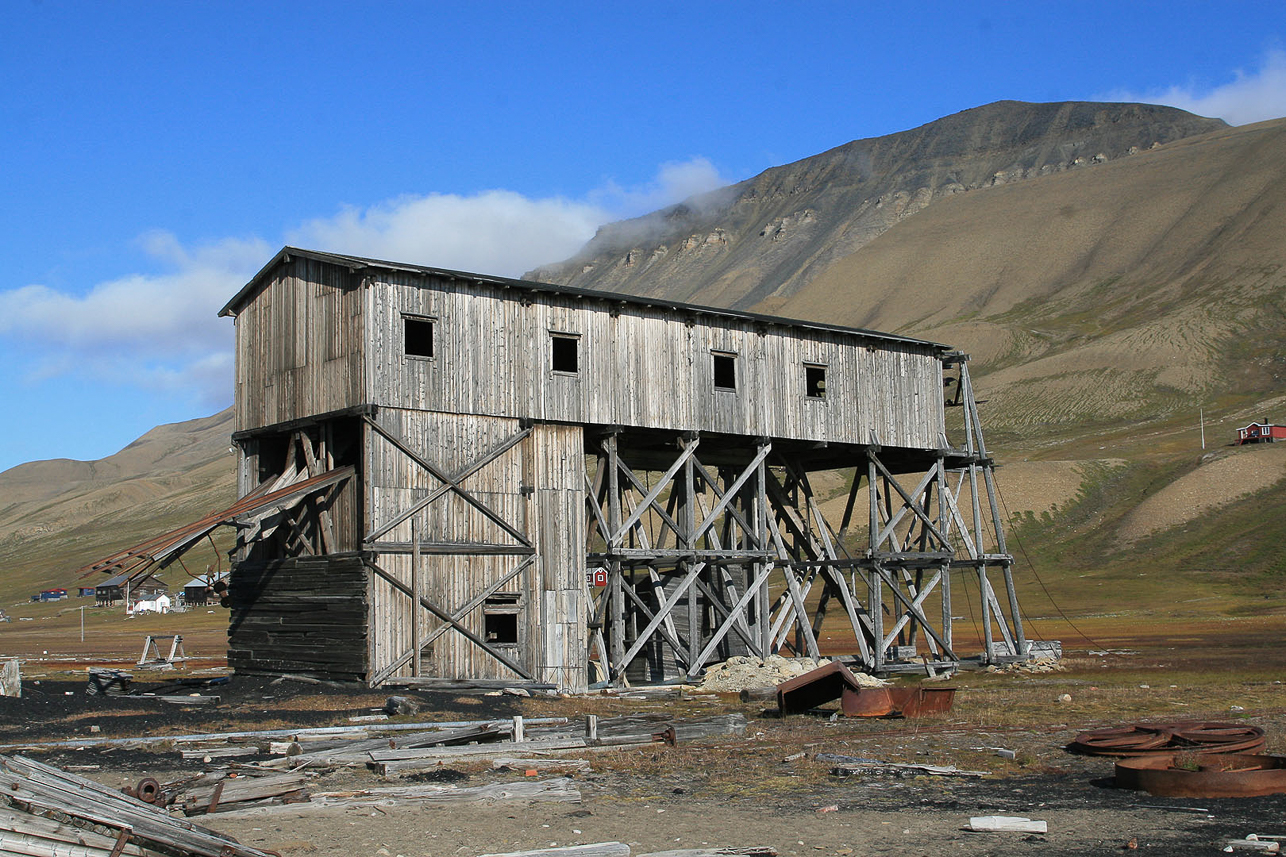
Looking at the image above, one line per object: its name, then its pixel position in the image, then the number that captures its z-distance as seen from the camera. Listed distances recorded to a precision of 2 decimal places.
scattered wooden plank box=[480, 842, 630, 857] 11.12
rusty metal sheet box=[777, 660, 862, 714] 23.97
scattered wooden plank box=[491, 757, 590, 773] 17.06
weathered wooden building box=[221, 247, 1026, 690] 29.17
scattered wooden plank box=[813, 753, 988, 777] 16.39
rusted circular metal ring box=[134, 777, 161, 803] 12.02
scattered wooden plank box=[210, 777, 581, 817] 14.41
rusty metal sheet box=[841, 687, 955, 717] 23.61
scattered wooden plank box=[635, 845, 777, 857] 11.30
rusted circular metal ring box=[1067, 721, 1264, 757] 16.27
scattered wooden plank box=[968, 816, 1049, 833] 12.48
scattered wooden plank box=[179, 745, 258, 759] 17.59
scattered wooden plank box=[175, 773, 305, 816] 13.49
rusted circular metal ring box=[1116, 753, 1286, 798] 14.33
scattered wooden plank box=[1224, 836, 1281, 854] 11.32
